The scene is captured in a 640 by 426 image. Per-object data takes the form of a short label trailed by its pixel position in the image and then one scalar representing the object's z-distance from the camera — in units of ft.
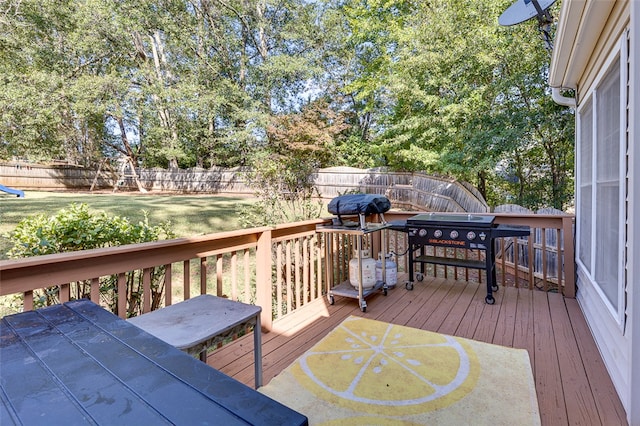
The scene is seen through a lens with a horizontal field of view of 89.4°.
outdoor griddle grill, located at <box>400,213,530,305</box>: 11.19
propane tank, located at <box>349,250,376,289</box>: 11.56
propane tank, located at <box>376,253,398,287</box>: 13.05
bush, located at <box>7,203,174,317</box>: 7.97
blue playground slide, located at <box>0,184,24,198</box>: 35.78
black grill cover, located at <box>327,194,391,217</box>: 10.89
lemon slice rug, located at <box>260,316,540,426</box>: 5.98
